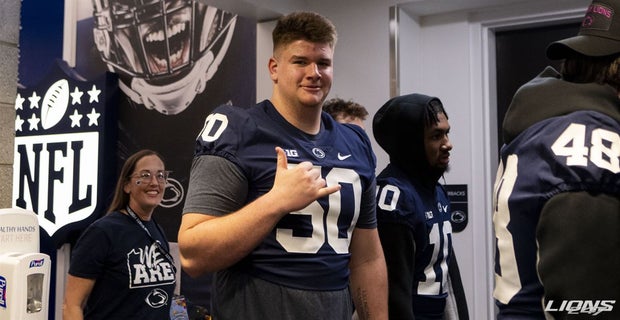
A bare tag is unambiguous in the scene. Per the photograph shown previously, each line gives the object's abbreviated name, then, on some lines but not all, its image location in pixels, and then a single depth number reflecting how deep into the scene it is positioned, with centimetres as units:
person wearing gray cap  113
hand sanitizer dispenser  148
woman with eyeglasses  261
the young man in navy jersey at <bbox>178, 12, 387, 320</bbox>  140
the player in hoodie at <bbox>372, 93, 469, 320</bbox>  199
